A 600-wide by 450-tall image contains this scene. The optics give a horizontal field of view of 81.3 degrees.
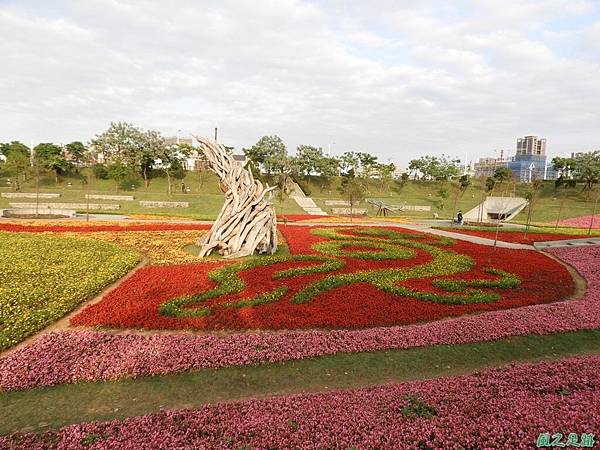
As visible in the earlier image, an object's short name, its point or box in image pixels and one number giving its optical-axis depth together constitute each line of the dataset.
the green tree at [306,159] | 66.69
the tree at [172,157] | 58.81
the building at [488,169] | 111.44
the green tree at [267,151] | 67.25
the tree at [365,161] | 68.41
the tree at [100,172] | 58.06
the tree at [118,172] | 51.44
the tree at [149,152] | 58.47
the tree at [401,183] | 69.22
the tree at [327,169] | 67.31
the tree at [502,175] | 61.16
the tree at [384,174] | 63.84
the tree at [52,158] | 54.12
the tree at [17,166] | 45.34
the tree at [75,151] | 61.25
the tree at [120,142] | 60.50
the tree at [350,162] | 70.12
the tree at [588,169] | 57.66
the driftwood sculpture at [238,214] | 16.72
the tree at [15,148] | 57.50
